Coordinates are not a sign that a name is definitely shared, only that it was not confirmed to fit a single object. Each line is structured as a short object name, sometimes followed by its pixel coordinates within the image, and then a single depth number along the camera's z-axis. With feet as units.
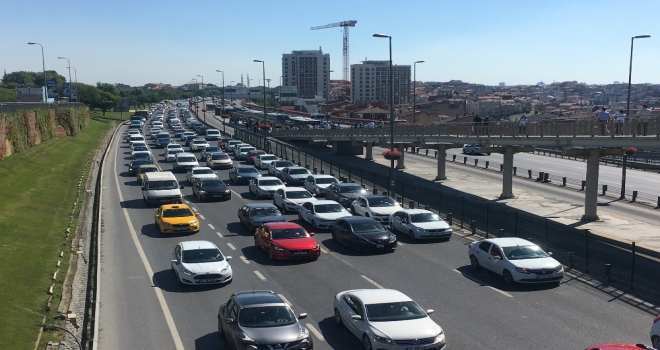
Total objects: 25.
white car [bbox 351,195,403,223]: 96.07
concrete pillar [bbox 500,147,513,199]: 136.05
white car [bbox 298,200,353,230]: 91.91
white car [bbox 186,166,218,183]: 133.18
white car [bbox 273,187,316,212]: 105.91
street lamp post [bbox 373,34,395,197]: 117.19
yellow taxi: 87.25
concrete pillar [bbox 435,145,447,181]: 166.81
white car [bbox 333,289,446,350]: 42.52
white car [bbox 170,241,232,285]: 61.00
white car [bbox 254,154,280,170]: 169.48
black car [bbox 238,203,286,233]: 87.92
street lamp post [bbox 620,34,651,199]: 130.72
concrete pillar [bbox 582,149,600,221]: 111.34
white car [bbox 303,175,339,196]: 125.42
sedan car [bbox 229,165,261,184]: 141.90
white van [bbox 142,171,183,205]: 111.45
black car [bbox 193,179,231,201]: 117.80
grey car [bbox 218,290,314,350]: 41.65
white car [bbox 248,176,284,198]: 120.57
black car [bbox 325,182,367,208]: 111.34
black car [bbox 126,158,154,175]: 155.86
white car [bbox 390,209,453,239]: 84.58
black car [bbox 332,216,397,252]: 77.46
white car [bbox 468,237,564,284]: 62.39
